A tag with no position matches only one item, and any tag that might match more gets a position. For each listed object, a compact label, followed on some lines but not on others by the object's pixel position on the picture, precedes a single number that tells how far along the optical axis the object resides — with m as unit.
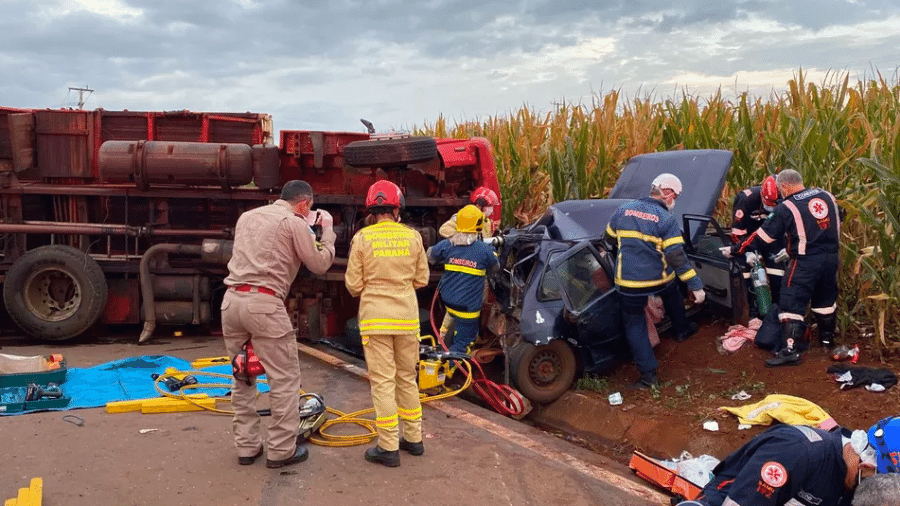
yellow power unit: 7.82
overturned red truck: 10.11
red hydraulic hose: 8.03
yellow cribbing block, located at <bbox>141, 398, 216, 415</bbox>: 7.11
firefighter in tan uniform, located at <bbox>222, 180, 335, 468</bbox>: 5.82
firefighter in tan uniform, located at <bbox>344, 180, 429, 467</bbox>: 6.02
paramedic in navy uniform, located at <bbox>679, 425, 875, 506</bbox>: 4.12
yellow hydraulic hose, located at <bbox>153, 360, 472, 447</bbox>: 6.48
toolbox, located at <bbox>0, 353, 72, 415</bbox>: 7.07
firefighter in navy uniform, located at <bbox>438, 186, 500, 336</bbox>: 9.17
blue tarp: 7.52
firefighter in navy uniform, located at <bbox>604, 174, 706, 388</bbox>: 8.07
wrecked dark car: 8.17
